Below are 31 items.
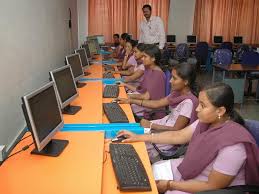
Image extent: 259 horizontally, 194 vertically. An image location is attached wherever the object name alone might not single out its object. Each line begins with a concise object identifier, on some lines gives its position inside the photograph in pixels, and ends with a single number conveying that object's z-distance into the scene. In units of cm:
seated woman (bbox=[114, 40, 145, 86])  393
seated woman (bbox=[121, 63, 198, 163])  220
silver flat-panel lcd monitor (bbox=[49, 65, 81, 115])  218
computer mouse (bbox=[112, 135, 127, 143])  193
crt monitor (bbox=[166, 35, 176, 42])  939
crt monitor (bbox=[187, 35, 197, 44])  944
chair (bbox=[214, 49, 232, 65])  649
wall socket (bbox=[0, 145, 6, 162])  152
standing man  591
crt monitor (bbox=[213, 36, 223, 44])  948
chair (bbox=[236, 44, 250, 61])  794
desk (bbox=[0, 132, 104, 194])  128
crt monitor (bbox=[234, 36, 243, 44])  959
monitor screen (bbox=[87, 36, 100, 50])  616
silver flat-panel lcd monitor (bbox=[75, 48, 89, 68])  398
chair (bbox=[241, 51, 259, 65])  628
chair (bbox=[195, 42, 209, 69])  837
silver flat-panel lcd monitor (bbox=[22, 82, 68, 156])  143
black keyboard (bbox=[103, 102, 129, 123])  232
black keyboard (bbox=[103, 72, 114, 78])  433
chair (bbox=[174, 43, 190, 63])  826
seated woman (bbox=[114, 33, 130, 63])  631
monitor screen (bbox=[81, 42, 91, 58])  510
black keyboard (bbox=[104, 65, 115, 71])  496
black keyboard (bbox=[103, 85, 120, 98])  313
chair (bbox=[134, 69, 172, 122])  290
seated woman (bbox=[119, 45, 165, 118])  312
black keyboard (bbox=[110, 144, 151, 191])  138
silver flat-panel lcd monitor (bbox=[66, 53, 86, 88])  307
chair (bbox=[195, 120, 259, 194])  135
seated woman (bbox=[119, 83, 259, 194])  140
